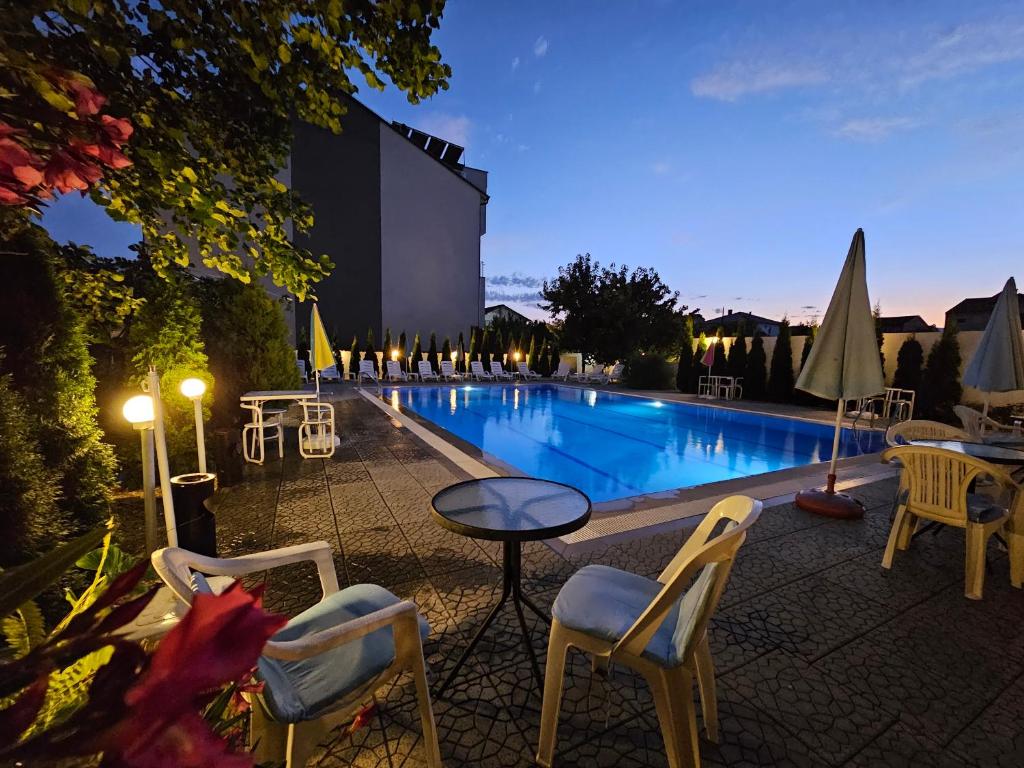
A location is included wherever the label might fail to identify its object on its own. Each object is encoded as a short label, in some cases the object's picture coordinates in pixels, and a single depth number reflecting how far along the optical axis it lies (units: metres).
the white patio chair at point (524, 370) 21.17
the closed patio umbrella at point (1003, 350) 4.92
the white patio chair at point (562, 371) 22.89
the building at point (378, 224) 19.78
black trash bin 2.92
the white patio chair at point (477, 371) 20.23
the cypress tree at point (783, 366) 13.63
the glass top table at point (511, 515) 2.07
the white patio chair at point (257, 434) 5.68
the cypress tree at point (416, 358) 20.56
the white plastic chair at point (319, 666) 1.44
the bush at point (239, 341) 5.82
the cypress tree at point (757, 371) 14.43
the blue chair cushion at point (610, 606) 1.76
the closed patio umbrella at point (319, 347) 6.48
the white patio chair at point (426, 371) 19.14
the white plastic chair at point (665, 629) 1.61
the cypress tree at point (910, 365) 11.19
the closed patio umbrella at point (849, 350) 4.04
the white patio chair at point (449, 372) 20.29
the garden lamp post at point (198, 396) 3.42
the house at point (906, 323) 42.00
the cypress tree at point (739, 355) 14.85
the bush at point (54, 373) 2.49
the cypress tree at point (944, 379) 10.42
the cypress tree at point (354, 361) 18.84
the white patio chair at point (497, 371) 20.61
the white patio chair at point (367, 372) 18.00
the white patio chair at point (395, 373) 18.58
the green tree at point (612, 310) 20.97
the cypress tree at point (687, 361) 16.59
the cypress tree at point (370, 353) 19.52
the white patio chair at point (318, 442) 5.98
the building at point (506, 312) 35.81
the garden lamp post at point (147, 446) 2.24
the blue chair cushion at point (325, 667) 1.46
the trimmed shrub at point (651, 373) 18.59
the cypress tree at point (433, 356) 20.83
